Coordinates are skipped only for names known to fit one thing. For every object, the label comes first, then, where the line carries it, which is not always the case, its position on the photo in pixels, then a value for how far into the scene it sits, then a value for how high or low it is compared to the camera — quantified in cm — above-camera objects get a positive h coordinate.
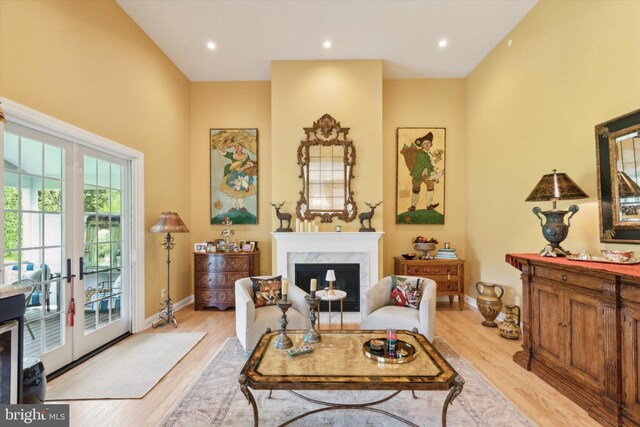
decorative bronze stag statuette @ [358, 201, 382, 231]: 484 -1
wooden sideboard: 205 -97
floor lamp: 410 -17
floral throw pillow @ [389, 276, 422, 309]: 357 -95
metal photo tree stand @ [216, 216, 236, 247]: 520 -28
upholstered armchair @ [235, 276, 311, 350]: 323 -111
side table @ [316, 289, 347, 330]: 337 -93
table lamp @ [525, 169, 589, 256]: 284 +14
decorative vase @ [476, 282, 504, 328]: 412 -125
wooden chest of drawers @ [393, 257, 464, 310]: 493 -97
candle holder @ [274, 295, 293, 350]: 229 -95
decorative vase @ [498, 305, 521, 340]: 373 -145
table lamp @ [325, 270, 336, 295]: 329 -69
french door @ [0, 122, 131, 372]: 257 -21
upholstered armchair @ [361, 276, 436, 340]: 320 -111
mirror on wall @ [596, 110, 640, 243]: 247 +30
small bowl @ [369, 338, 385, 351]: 219 -97
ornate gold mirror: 499 +75
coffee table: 181 -103
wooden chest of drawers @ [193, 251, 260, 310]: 493 -100
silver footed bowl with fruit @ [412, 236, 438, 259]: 509 -52
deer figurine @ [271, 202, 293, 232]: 486 -1
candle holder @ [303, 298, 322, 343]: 234 -97
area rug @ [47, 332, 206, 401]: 259 -152
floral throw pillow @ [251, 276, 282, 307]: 362 -92
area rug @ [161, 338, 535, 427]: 221 -153
